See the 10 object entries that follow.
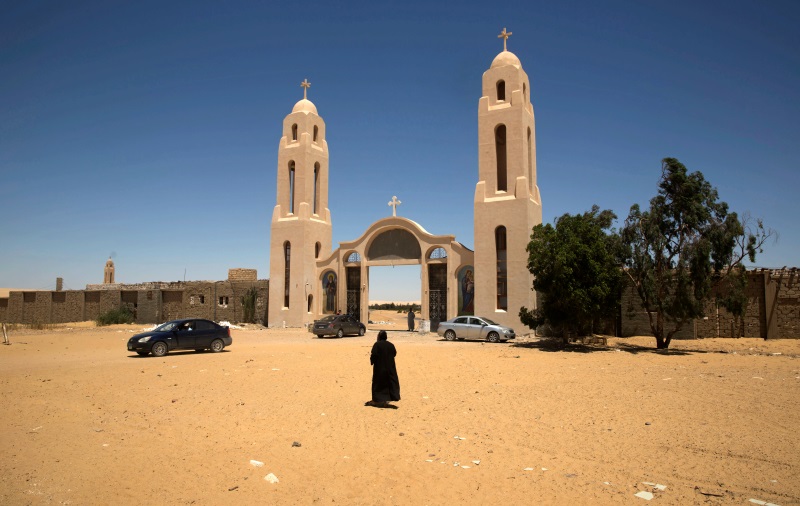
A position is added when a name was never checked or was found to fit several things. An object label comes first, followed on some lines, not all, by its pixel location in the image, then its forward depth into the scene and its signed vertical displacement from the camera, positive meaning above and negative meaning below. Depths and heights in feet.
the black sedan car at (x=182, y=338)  58.95 -4.03
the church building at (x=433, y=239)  90.84 +12.76
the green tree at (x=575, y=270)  66.49 +4.33
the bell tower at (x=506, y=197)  88.99 +18.70
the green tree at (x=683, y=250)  63.52 +6.63
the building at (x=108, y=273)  198.29 +11.56
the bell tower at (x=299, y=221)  112.98 +18.22
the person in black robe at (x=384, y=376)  32.48 -4.57
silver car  77.82 -4.00
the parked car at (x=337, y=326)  87.71 -3.90
